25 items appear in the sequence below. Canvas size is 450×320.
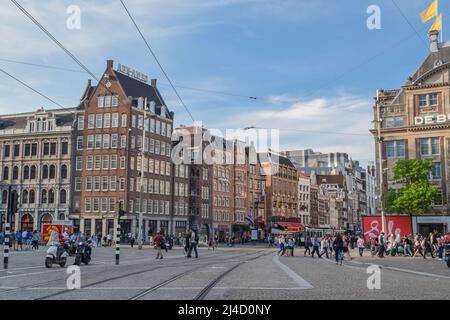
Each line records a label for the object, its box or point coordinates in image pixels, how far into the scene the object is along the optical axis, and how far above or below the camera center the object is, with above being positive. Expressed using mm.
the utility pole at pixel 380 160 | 56625 +6152
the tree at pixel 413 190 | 47594 +2216
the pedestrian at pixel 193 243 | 31639 -1911
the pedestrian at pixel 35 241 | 42725 -2412
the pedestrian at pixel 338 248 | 26312 -1793
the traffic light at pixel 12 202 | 20766 +414
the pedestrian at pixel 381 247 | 35725 -2356
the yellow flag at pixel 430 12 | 44875 +18073
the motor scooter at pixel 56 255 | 21172 -1821
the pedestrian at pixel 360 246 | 38031 -2433
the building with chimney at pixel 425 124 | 54531 +9961
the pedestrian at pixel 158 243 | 31127 -1905
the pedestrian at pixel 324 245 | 36553 -2289
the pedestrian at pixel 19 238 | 43100 -2217
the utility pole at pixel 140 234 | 48269 -2044
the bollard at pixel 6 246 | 20064 -1359
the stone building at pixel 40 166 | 74188 +6969
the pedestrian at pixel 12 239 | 46184 -2600
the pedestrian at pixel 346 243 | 31516 -1949
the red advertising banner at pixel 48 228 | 52388 -1670
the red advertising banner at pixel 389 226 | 45375 -1098
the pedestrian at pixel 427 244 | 34256 -2129
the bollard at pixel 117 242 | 24066 -1393
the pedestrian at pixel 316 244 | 36000 -2218
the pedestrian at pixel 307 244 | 38662 -2354
